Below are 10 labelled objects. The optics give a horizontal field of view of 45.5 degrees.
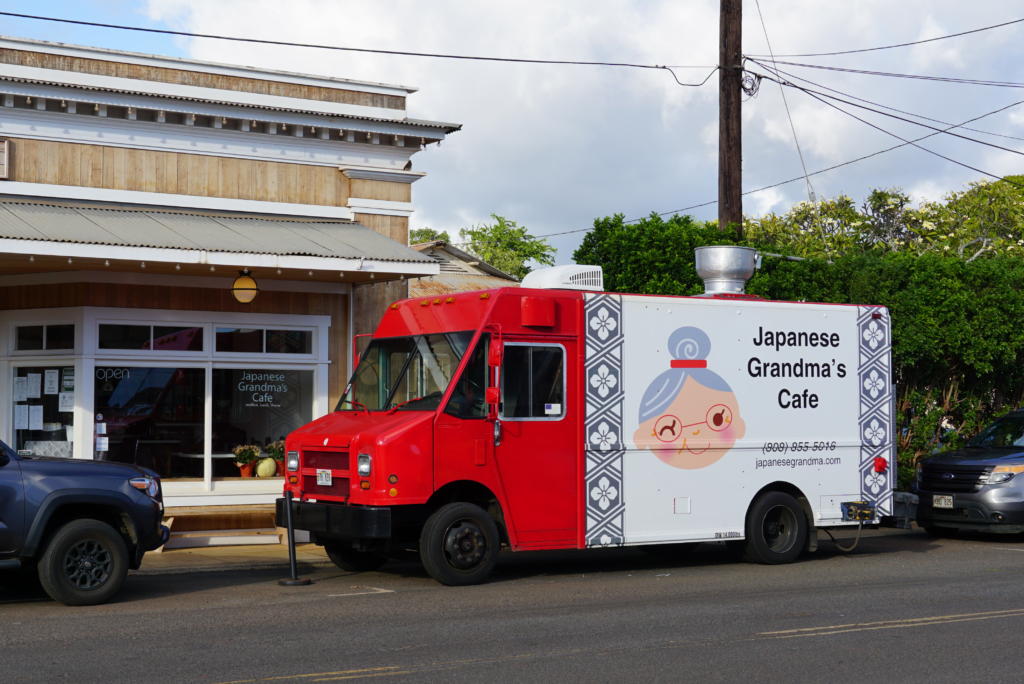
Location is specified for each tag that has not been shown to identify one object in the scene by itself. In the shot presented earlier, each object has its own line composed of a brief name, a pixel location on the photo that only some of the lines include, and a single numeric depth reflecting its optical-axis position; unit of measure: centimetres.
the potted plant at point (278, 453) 1650
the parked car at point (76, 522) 1033
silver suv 1594
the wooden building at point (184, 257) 1505
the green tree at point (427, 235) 6569
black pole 1213
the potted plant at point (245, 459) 1627
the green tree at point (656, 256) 1912
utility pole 1881
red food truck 1181
